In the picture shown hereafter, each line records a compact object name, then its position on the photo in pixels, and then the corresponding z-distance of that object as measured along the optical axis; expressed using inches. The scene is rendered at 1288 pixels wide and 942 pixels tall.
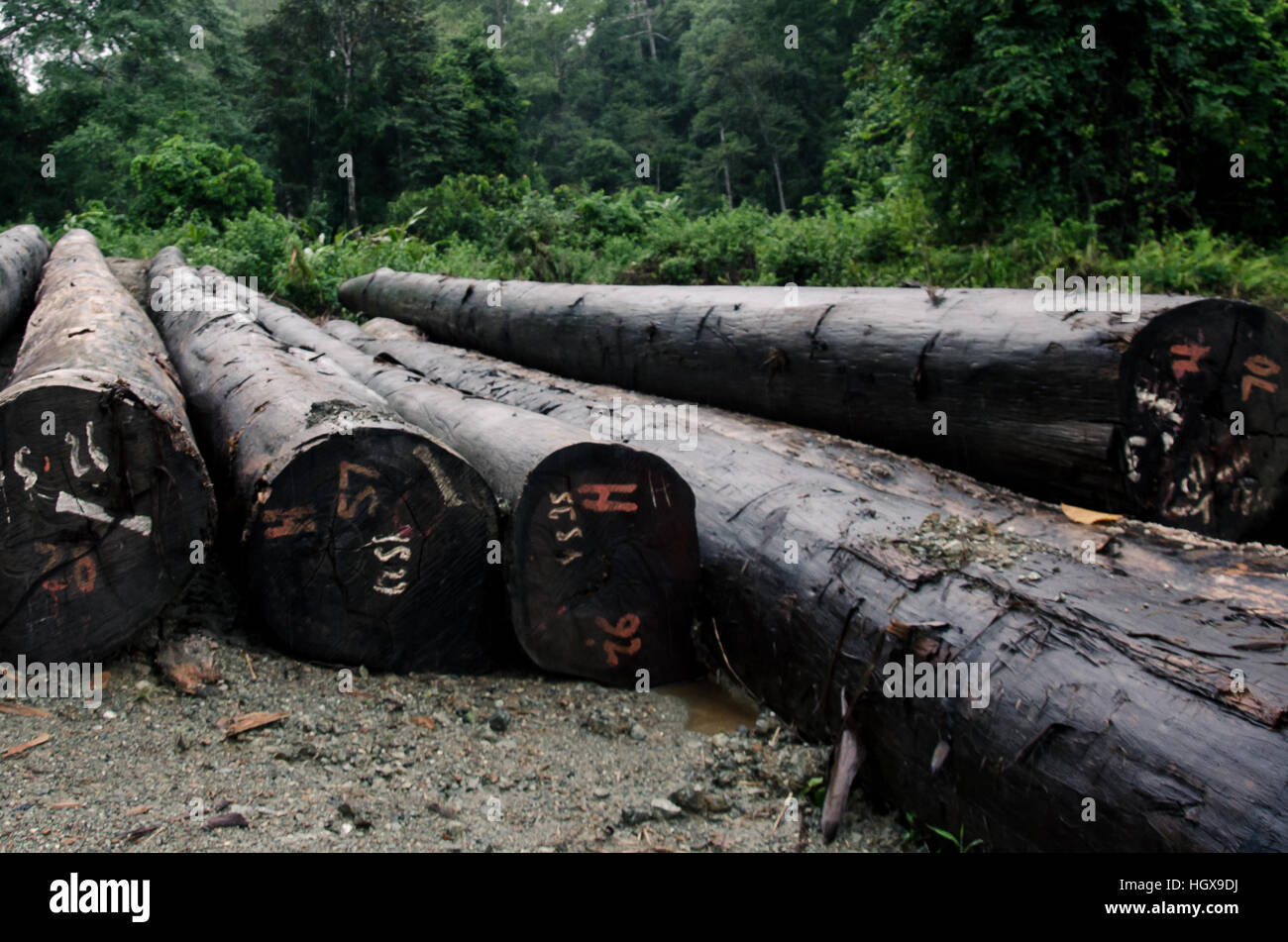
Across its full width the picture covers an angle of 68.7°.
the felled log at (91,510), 112.0
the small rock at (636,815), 109.2
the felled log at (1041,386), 139.6
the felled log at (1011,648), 80.7
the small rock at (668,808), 111.4
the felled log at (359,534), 125.2
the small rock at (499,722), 127.6
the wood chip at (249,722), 115.9
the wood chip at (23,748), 102.7
